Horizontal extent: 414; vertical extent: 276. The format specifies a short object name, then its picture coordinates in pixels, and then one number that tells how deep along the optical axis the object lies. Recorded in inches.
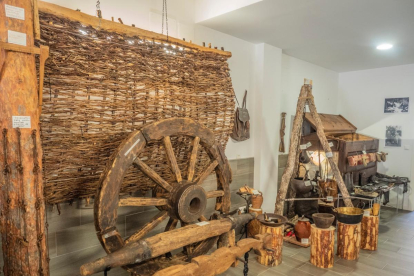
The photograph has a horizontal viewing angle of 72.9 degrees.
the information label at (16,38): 57.9
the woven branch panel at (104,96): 69.6
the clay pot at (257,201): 139.6
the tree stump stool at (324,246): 121.0
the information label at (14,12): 57.8
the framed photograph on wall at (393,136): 217.7
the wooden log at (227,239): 98.6
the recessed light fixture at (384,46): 163.0
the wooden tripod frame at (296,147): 146.3
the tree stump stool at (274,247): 119.3
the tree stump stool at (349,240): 127.8
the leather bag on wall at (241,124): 146.5
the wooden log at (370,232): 139.4
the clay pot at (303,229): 144.3
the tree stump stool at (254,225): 138.7
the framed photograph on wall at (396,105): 212.9
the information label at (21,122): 59.6
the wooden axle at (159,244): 66.1
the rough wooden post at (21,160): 58.7
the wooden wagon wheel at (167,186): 71.8
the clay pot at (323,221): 121.8
